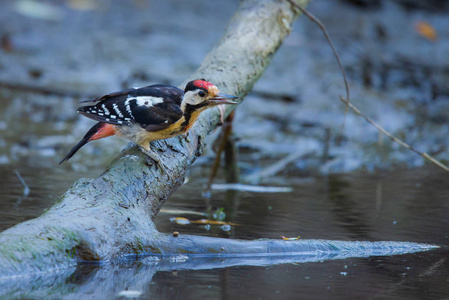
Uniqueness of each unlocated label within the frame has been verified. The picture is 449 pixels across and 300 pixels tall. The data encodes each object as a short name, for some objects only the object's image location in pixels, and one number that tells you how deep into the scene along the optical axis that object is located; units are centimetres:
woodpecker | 839
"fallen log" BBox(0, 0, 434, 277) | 650
